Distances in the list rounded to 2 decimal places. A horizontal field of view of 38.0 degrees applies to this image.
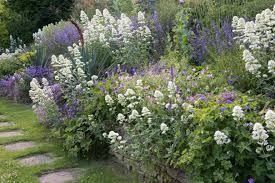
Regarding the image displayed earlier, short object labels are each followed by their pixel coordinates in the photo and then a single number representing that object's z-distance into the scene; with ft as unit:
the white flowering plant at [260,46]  11.84
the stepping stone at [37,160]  15.48
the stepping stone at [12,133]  19.28
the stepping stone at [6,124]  21.17
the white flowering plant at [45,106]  17.49
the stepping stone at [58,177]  13.83
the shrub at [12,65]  31.04
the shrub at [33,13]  47.85
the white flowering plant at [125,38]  19.48
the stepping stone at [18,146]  17.30
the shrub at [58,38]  28.20
